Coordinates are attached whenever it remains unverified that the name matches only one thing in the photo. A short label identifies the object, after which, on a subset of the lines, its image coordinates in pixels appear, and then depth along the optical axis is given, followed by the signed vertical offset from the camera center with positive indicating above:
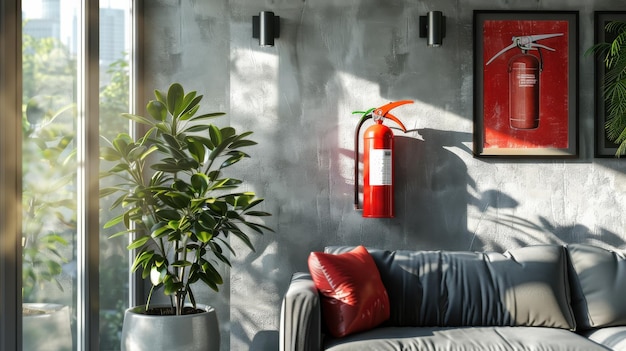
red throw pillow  3.33 -0.60
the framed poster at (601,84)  4.13 +0.52
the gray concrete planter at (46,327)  2.52 -0.61
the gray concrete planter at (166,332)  3.27 -0.77
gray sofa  3.55 -0.65
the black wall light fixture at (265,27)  4.03 +0.85
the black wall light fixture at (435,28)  4.03 +0.84
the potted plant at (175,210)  3.31 -0.19
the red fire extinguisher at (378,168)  3.93 +0.02
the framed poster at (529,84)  4.12 +0.53
